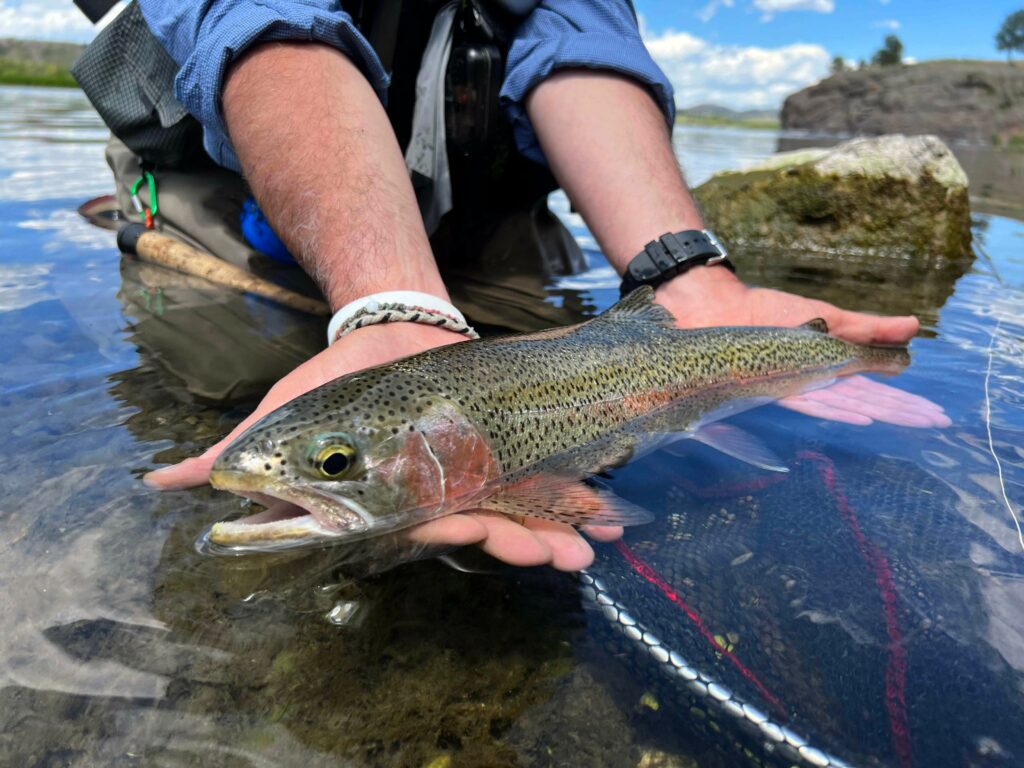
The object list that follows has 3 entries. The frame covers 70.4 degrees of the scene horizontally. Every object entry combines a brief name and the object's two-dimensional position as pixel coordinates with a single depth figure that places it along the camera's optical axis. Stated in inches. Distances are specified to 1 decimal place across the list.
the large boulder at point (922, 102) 1999.3
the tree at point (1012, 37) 3705.2
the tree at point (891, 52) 3356.3
